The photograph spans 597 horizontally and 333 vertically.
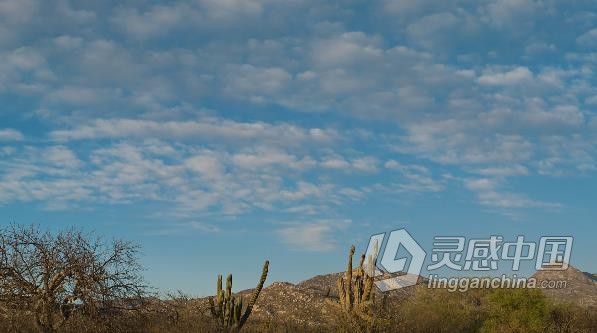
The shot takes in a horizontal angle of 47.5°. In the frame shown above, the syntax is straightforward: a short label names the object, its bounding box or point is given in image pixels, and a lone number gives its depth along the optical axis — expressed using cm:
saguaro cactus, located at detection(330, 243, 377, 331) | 2464
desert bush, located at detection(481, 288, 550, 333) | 3378
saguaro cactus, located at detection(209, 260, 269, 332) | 2588
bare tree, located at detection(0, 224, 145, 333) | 2077
